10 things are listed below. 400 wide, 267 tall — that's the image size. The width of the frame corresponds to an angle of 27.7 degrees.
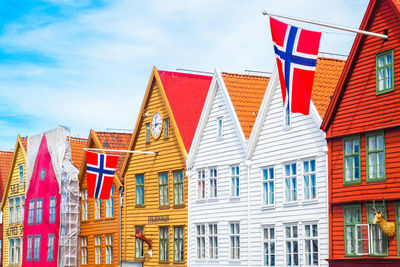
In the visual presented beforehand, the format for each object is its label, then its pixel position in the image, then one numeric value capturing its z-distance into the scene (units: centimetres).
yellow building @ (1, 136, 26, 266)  6831
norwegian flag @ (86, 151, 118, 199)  4703
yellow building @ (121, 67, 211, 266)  4709
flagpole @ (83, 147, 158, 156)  4883
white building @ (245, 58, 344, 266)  3550
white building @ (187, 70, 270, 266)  4166
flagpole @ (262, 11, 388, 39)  2539
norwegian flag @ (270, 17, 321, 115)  2819
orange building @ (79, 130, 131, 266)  5369
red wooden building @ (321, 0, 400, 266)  3128
